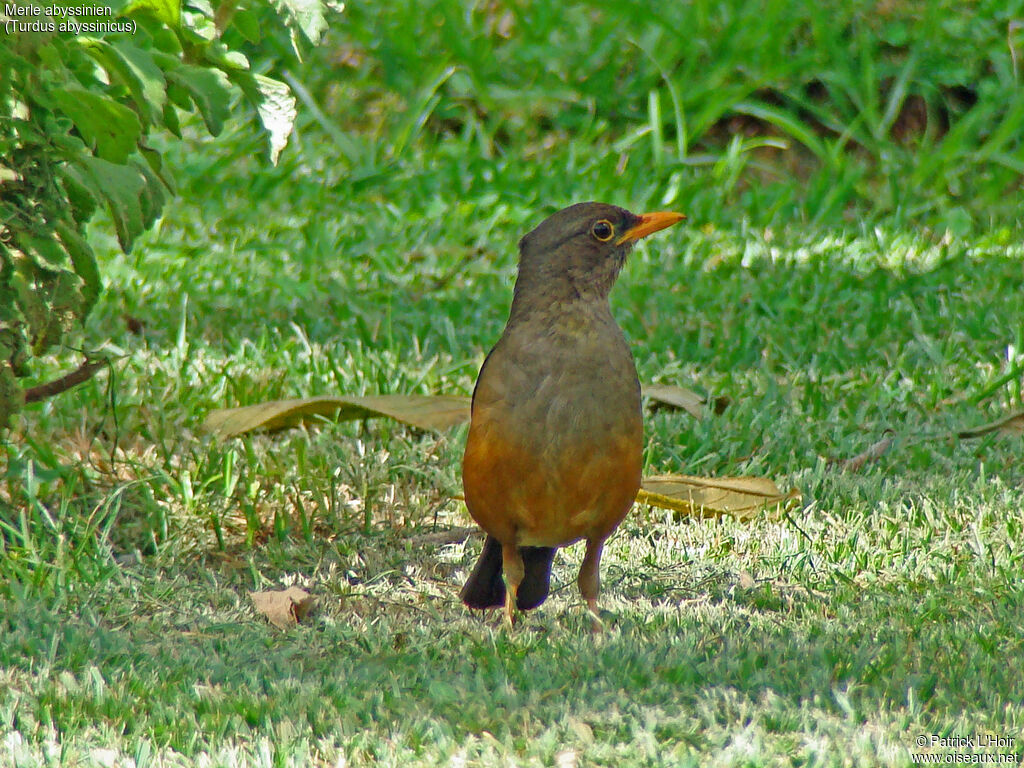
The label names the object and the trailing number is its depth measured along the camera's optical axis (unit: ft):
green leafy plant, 21.68
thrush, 21.81
